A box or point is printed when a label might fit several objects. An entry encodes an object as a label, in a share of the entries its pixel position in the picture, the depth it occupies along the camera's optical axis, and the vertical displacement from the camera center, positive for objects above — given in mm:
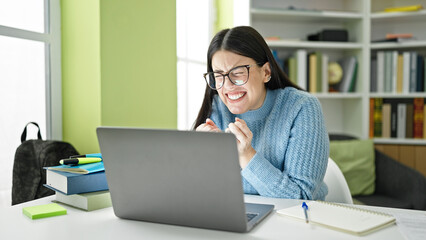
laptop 783 -138
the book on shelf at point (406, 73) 2982 +256
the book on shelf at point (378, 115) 3068 -52
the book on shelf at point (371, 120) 3074 -90
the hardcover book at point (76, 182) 1013 -185
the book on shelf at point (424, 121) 3000 -100
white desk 801 -249
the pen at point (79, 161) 1102 -142
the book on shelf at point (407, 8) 2947 +725
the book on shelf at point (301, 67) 2983 +302
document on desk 789 -244
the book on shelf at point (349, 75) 3074 +251
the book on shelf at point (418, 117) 3004 -67
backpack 1411 -193
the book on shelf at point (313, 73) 2996 +259
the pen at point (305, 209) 870 -226
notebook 816 -234
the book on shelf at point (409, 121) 3012 -100
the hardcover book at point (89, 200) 1004 -227
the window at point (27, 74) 1511 +141
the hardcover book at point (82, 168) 1038 -153
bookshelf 2969 +606
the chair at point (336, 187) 1354 -264
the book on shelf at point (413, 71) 2977 +270
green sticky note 931 -237
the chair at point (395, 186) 2438 -498
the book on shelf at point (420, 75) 2982 +240
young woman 1193 -28
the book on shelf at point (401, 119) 3021 -82
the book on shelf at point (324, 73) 3031 +258
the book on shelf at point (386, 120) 3045 -89
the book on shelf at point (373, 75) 3076 +249
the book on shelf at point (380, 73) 3033 +261
